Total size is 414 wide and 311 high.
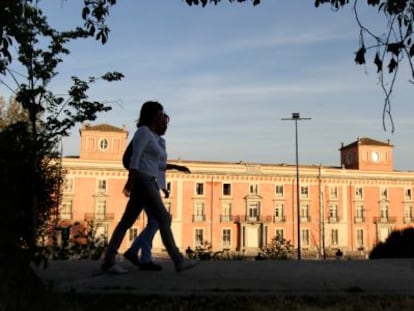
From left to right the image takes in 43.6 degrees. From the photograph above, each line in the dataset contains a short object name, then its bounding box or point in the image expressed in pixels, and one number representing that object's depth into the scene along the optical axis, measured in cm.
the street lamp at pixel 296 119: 5347
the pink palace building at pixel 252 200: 6250
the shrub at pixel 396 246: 1159
